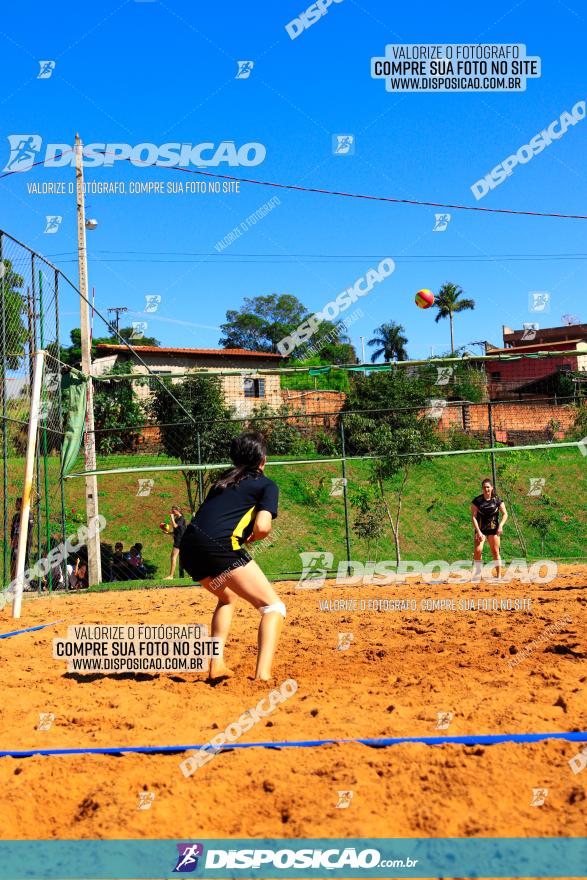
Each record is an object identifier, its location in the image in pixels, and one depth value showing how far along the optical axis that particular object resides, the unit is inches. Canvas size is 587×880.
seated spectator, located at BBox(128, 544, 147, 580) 697.0
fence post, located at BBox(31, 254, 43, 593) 488.7
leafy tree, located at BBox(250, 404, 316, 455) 766.5
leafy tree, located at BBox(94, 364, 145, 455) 940.0
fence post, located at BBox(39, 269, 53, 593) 490.3
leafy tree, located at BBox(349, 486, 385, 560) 719.1
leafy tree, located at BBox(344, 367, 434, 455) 1137.4
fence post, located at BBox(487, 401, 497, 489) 594.9
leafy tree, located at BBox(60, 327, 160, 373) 2554.1
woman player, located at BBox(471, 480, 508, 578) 519.2
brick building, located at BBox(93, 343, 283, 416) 1839.3
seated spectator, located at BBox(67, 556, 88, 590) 629.9
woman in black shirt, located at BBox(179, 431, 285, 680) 213.6
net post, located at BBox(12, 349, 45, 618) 361.1
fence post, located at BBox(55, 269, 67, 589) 540.0
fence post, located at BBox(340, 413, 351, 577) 593.1
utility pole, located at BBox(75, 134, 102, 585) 689.6
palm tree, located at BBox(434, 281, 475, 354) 2819.9
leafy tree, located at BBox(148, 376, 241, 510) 711.7
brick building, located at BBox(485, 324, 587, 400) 940.3
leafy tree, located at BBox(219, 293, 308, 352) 3446.4
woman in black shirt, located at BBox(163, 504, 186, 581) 614.9
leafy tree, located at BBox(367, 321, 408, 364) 3102.9
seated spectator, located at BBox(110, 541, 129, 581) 709.9
